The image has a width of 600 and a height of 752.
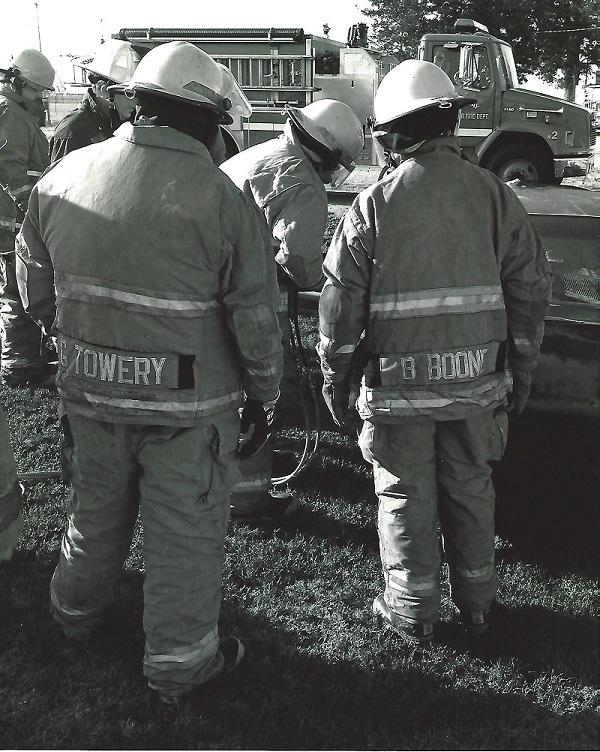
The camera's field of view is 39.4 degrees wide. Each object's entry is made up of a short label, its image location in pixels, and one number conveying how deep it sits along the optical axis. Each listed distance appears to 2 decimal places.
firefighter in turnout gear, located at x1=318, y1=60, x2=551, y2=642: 2.90
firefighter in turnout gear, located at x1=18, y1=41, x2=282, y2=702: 2.50
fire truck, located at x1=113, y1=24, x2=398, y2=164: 16.22
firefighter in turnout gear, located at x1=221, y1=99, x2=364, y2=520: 3.77
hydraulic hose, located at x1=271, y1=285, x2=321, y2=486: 4.14
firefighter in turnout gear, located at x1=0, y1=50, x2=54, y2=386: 5.71
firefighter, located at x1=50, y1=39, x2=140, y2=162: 5.15
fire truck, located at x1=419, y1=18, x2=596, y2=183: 13.51
